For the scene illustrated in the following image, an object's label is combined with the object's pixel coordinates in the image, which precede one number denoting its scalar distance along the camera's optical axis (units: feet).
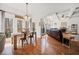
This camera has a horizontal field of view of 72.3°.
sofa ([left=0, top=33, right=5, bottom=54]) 3.52
